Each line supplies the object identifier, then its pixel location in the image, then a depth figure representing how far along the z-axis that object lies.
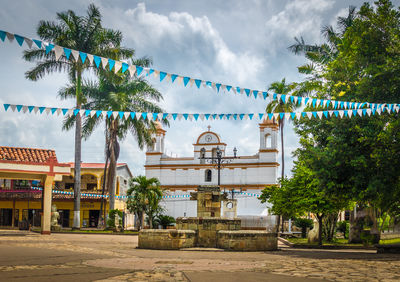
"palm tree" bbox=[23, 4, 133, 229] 29.75
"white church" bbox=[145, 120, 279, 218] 45.25
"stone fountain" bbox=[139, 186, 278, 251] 15.96
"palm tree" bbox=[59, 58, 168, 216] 32.09
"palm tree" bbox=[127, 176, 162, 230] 32.03
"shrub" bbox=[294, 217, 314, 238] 30.66
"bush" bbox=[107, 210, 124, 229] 31.79
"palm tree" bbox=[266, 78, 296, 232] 36.84
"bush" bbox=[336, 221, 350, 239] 32.25
